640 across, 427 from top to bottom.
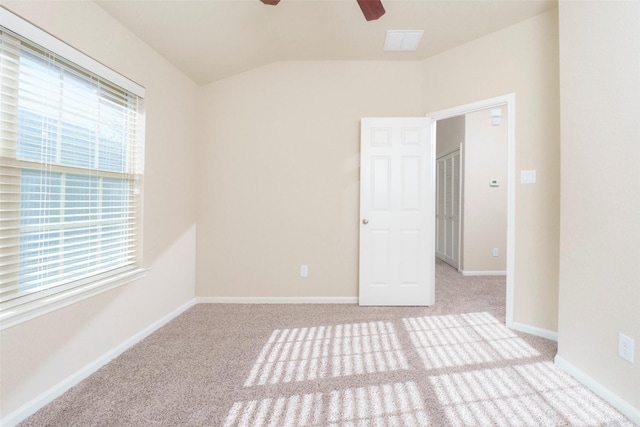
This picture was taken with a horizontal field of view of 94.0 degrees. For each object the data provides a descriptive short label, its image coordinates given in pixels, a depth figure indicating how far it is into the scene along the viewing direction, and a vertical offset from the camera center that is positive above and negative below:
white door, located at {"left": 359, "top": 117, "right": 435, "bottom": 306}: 3.09 +0.01
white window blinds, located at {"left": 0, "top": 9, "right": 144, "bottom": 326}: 1.47 +0.23
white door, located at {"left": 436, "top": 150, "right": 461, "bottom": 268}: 5.05 +0.11
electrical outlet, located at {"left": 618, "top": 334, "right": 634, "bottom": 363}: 1.49 -0.67
